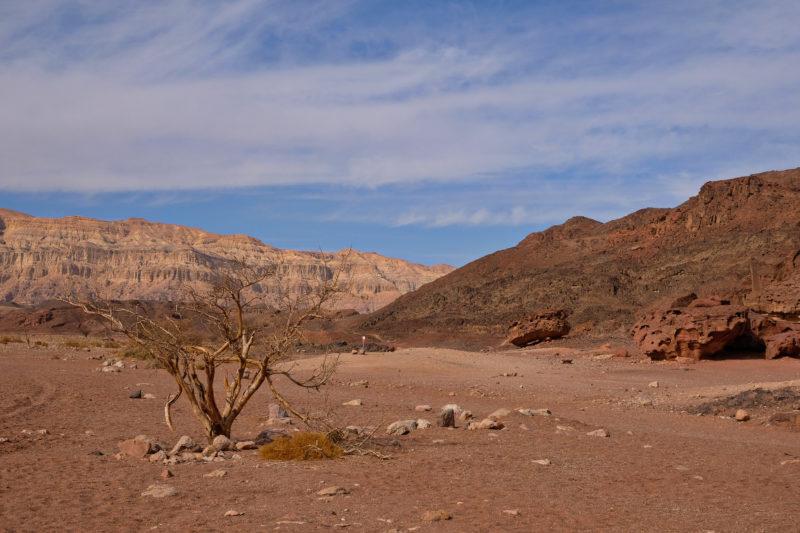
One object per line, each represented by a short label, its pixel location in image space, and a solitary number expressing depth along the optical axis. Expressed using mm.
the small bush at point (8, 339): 39697
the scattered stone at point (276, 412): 11942
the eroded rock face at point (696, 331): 22672
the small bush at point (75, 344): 39750
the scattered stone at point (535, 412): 11962
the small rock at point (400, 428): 10336
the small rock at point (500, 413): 11703
